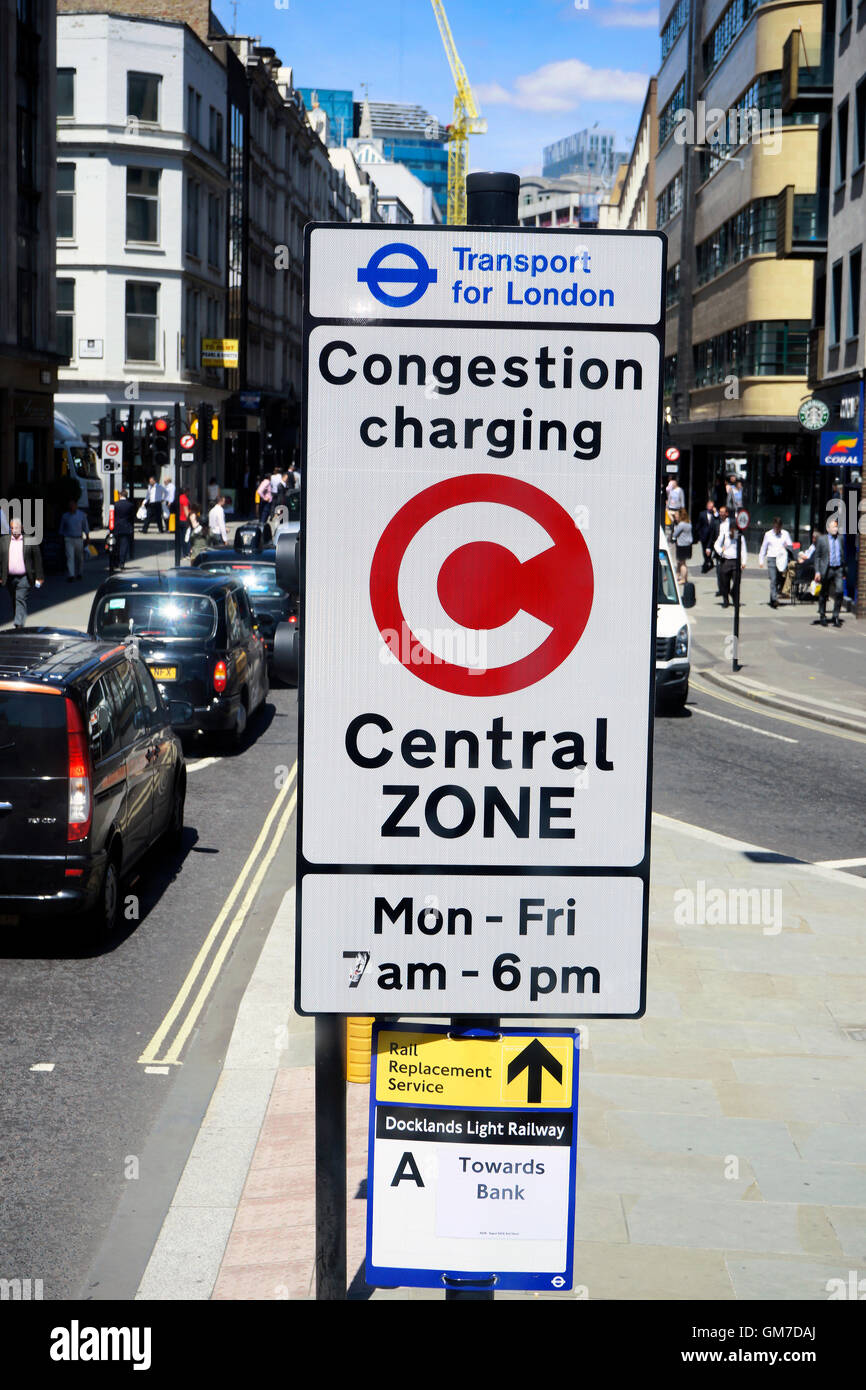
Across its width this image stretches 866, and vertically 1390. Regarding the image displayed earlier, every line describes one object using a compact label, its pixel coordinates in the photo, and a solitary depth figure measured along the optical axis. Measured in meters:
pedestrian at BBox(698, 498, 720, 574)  46.56
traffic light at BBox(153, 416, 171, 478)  38.94
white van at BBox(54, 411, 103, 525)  50.16
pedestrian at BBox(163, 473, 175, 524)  46.34
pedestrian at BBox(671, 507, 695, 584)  43.09
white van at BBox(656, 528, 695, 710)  20.91
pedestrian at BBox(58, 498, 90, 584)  35.97
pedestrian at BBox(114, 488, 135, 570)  35.31
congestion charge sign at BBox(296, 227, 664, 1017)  3.00
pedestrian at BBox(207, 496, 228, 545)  42.83
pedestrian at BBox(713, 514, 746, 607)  34.53
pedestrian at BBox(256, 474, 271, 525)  50.09
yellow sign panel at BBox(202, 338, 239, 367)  57.66
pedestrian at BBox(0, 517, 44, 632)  25.42
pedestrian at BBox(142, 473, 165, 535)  47.62
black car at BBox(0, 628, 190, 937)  9.84
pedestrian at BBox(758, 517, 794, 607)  37.59
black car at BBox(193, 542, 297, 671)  23.30
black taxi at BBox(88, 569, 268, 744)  17.06
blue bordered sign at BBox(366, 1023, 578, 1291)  3.19
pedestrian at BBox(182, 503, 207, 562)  41.34
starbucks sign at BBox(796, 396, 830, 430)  36.75
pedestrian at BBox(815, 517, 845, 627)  33.69
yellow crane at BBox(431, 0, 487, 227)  166.38
